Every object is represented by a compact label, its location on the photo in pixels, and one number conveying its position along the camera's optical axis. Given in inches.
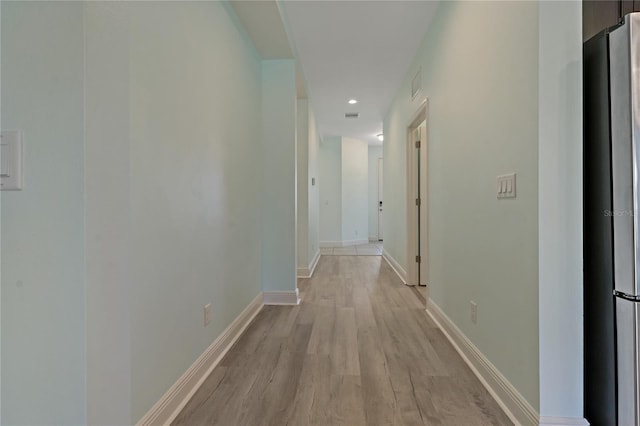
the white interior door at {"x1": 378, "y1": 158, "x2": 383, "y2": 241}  355.3
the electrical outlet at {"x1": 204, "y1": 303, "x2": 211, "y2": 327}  72.6
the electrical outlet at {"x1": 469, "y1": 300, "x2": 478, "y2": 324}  74.3
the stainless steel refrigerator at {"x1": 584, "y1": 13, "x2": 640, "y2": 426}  44.3
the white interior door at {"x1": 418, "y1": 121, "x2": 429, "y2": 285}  151.3
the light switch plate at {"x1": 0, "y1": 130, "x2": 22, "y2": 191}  23.1
